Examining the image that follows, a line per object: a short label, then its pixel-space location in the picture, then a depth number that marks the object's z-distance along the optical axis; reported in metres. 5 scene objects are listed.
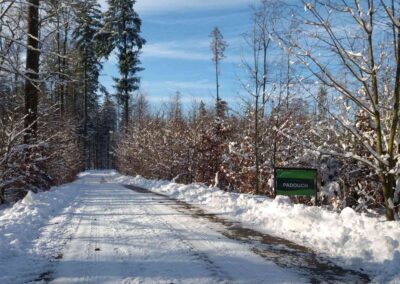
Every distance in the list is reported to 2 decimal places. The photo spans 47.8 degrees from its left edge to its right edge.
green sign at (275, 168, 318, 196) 11.47
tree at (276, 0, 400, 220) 7.75
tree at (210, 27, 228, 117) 44.94
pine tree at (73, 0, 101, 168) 43.27
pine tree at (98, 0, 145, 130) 41.47
